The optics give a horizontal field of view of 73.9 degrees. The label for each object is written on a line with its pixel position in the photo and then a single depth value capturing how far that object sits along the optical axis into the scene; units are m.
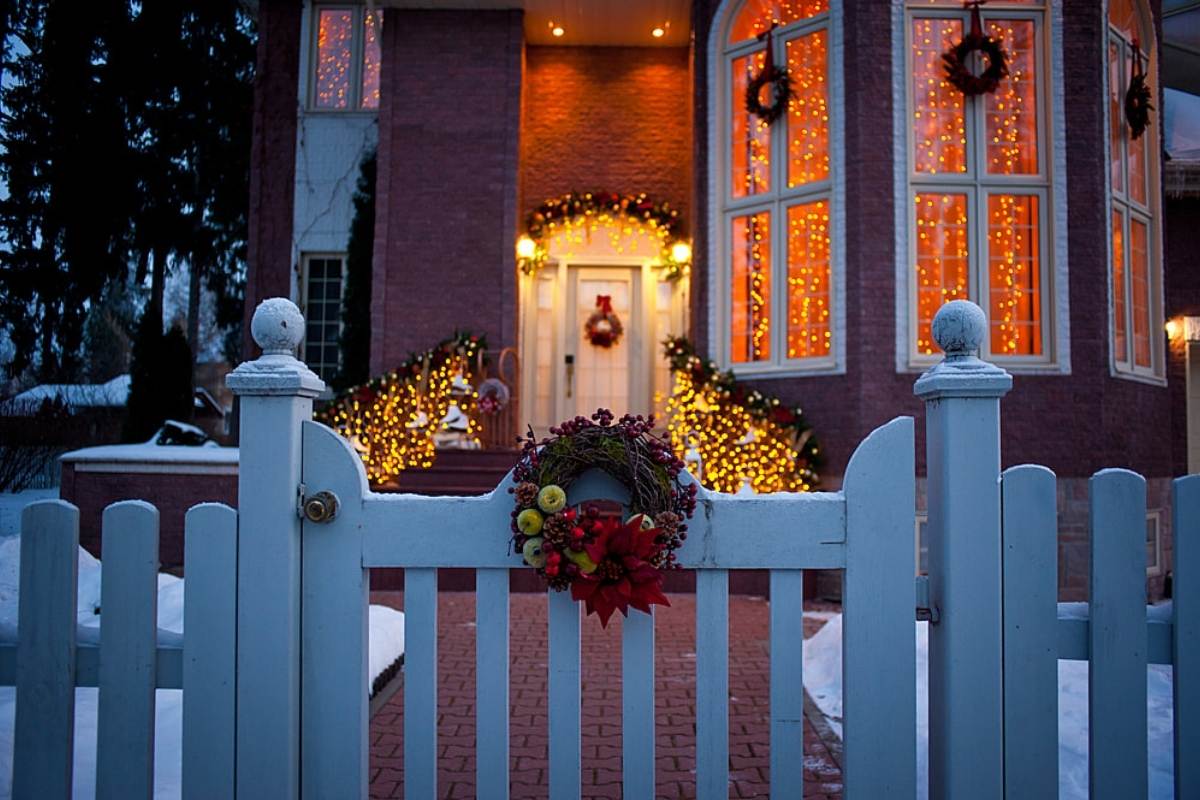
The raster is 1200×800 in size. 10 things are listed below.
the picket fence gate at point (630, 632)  1.81
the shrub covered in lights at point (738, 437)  6.86
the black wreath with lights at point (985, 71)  6.87
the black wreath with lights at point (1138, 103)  7.46
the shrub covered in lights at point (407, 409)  8.03
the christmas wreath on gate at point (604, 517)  1.72
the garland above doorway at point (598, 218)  9.91
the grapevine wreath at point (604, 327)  10.27
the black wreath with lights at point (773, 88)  7.50
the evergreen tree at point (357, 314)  10.09
